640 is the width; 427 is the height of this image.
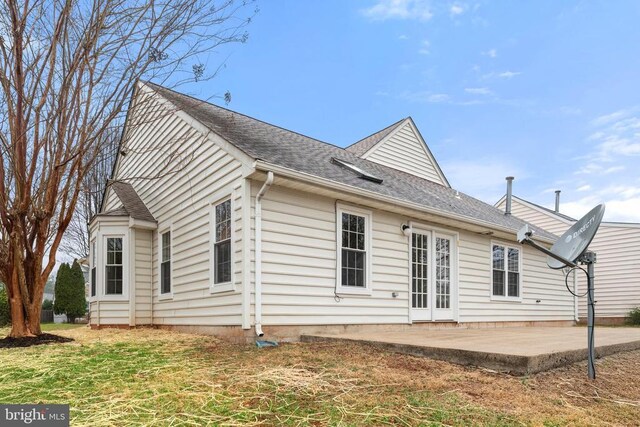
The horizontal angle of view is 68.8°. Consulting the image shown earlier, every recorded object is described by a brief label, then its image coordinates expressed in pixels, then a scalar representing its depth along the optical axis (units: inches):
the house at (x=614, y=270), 713.0
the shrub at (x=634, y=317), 667.4
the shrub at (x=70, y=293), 771.4
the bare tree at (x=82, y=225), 868.0
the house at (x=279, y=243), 280.4
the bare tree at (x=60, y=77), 292.0
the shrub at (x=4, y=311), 590.1
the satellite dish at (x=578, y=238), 184.1
